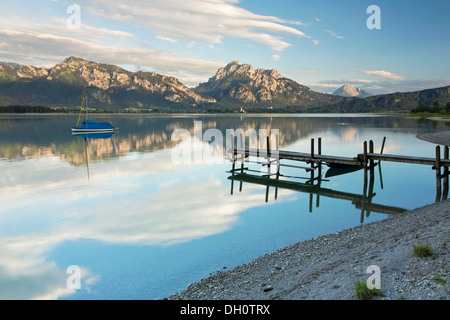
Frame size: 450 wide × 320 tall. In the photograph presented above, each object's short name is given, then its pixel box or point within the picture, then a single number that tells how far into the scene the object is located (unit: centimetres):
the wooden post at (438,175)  2152
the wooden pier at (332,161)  2265
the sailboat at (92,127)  7608
